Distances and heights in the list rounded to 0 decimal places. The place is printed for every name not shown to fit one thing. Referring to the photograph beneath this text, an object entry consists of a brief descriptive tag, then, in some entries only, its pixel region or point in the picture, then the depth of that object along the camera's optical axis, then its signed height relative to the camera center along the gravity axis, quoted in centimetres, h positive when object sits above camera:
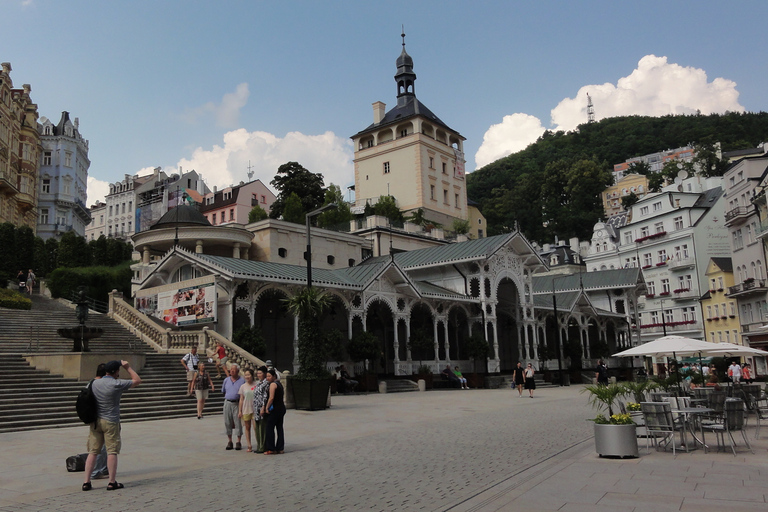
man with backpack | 830 -69
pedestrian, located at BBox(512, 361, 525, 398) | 2786 -109
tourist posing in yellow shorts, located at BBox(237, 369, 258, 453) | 1177 -65
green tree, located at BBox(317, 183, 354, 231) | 5327 +1307
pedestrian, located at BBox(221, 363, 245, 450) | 1202 -81
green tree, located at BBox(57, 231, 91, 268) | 4916 +917
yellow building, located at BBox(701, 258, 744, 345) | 5325 +321
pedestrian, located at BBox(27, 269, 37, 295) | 3968 +569
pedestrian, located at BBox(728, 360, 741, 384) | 2762 -126
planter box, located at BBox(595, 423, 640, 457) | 1052 -150
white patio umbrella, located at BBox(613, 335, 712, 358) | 1697 -3
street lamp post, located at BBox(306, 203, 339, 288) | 2156 +361
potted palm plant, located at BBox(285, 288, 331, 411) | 2034 +4
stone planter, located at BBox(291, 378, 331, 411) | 2028 -101
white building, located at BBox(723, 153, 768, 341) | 4456 +688
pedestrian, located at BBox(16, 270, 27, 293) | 3919 +608
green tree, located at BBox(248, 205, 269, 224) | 6255 +1451
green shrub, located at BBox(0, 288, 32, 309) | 3044 +348
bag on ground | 957 -136
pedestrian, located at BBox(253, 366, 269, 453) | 1149 -90
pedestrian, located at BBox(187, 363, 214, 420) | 1756 -57
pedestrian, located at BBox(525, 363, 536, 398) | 2719 -118
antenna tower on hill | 17460 +6540
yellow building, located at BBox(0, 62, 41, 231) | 5638 +2099
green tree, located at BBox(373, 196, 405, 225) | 6225 +1428
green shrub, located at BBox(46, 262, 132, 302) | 3878 +575
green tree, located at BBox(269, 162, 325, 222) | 7319 +2055
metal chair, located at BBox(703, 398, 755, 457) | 1137 -129
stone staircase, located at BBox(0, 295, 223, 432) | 1636 -40
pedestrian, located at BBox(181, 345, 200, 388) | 1969 +8
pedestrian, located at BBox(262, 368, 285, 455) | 1138 -95
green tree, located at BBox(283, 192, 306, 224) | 5912 +1379
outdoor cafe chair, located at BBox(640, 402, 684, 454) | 1101 -125
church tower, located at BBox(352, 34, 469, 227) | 7375 +2353
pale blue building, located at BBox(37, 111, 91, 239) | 7381 +2225
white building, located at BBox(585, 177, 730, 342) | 6178 +988
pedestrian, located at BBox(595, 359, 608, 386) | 3495 -140
